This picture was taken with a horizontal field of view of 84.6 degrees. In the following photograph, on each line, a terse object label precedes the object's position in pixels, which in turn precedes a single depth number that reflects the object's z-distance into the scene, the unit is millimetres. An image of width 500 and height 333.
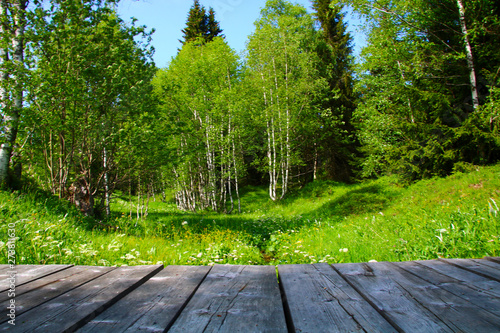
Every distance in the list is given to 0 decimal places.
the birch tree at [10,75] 5816
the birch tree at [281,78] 16391
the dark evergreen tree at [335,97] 18266
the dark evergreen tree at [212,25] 28156
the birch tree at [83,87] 6000
